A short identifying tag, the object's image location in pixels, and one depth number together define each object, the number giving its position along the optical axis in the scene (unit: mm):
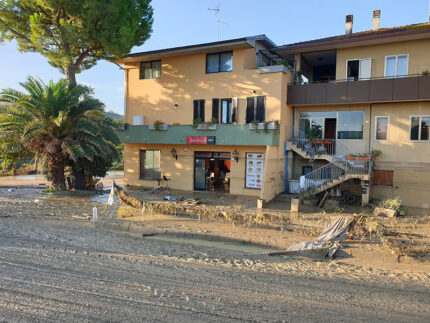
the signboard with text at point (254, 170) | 18578
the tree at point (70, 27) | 18625
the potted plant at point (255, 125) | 17344
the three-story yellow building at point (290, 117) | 16688
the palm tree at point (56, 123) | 17250
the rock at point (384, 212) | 14047
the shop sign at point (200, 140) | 18781
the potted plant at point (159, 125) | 20031
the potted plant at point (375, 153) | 17094
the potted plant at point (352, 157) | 16947
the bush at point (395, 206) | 14628
